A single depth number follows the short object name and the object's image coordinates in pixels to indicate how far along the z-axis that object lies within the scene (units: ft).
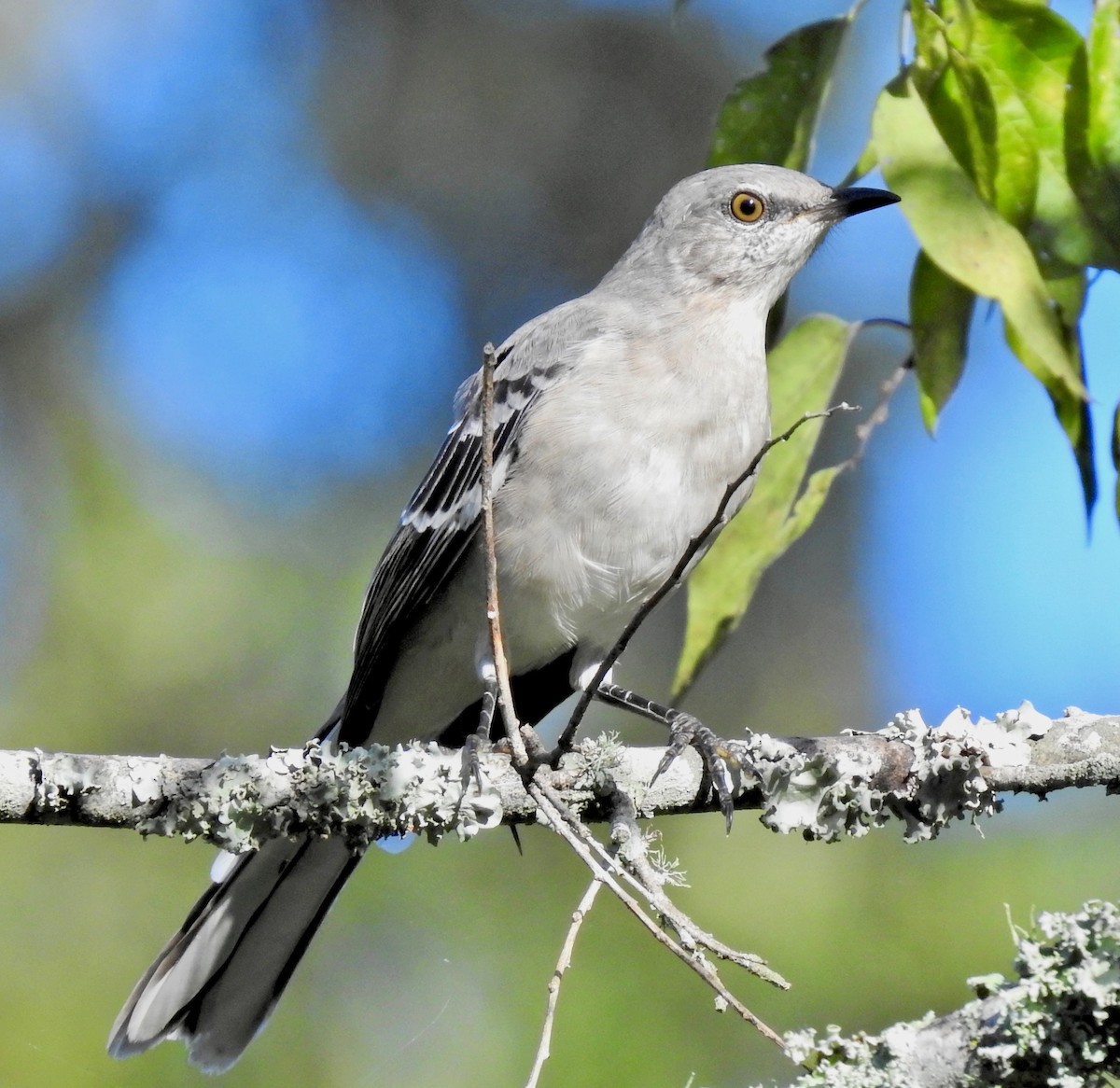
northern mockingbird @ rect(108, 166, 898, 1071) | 23.98
